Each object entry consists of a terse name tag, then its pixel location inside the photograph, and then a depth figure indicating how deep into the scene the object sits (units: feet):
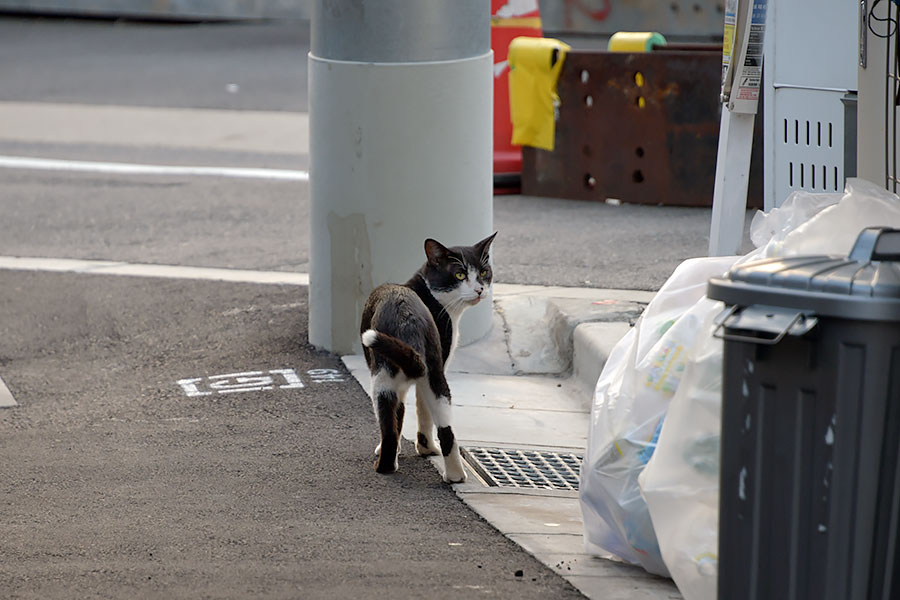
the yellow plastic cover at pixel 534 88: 63.62
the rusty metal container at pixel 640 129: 60.08
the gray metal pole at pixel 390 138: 38.34
